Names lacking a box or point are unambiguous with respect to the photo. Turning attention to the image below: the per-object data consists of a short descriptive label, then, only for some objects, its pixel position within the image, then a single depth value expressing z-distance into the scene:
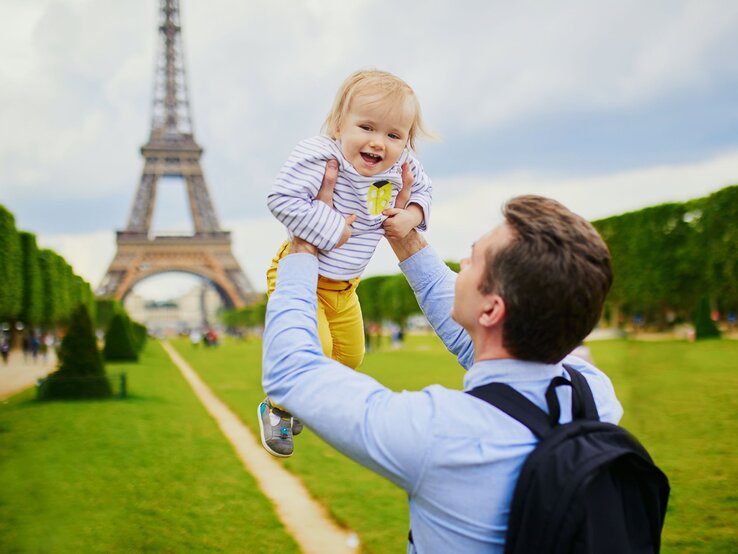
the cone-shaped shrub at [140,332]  42.19
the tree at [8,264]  19.56
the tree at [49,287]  27.93
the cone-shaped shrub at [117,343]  27.52
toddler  1.95
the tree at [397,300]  49.67
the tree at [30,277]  25.44
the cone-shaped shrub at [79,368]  14.49
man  1.50
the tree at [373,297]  54.28
